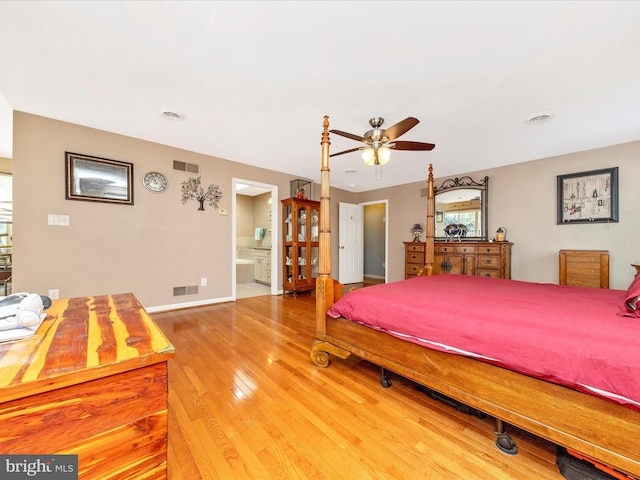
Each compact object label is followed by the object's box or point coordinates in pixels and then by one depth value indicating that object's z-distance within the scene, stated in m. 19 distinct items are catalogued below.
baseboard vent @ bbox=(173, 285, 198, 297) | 3.80
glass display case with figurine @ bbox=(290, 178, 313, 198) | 5.08
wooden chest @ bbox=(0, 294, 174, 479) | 0.69
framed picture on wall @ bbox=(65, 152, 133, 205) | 3.03
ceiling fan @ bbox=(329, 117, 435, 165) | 2.37
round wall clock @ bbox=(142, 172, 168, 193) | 3.52
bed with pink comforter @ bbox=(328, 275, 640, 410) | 1.07
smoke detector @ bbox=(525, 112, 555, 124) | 2.63
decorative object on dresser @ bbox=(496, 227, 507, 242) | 4.18
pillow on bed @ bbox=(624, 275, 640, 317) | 1.32
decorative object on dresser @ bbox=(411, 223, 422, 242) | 5.28
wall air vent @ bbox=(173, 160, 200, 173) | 3.77
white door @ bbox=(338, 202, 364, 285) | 6.20
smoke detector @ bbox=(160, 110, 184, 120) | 2.71
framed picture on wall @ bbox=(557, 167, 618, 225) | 3.43
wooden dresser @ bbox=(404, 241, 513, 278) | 4.10
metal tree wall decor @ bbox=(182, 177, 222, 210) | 3.86
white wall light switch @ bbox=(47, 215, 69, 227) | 2.92
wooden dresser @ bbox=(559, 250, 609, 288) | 3.36
